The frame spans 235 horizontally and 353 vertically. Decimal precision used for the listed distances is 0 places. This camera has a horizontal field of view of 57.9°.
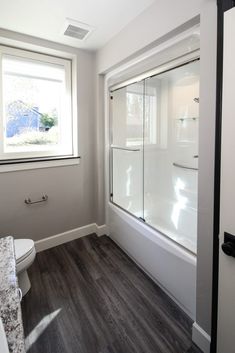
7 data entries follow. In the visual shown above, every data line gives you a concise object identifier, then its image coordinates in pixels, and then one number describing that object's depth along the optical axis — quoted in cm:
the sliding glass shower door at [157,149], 261
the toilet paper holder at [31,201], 238
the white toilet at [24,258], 171
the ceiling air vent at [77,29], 194
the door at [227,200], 94
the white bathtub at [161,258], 155
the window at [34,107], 232
